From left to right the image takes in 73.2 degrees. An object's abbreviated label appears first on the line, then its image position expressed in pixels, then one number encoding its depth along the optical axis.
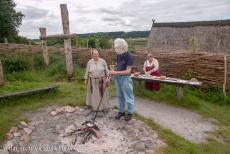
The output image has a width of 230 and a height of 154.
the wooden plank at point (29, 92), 4.21
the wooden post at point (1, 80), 4.93
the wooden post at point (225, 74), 5.16
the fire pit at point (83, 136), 2.90
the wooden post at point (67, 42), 5.21
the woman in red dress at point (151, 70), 5.06
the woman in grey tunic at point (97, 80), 3.71
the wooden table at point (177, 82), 4.47
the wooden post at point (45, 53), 7.37
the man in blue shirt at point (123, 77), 3.24
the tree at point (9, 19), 11.42
